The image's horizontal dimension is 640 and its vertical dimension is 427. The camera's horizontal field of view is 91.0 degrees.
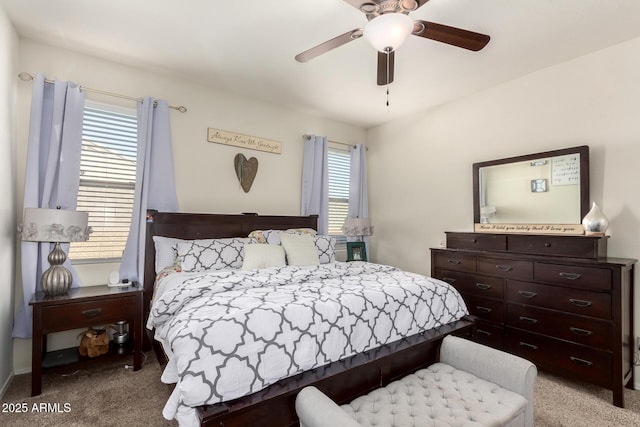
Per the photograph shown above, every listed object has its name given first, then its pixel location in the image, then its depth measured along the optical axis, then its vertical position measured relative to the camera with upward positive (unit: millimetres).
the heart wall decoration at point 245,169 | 3463 +559
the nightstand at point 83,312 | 2088 -698
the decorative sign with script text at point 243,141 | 3338 +883
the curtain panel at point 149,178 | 2773 +365
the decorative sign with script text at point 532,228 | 2552 -16
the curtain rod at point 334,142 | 3975 +1087
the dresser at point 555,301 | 2145 -580
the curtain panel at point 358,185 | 4340 +515
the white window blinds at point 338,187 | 4328 +479
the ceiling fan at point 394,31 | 1633 +1101
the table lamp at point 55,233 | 2145 -128
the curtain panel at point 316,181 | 3939 +515
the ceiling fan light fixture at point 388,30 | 1618 +1023
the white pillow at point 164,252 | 2721 -302
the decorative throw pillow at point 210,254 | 2605 -306
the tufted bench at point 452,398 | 1286 -813
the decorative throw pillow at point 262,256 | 2642 -312
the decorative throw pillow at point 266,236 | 3115 -162
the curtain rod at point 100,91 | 2441 +1071
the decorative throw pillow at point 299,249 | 2895 -266
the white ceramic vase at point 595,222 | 2344 +46
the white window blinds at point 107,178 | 2680 +336
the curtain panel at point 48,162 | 2311 +413
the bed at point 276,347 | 1295 -678
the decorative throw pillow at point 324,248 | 3229 -279
